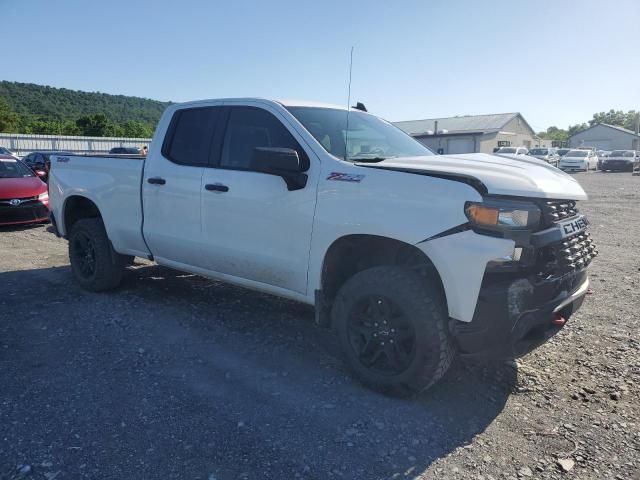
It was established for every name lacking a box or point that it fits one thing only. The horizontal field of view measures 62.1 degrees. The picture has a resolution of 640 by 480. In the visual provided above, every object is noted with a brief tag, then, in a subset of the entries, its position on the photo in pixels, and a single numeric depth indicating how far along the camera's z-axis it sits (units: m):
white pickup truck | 3.13
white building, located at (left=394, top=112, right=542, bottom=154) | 48.03
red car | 10.10
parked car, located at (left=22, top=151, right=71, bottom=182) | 16.76
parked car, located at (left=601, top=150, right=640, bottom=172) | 36.80
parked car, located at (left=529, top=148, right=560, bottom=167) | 38.06
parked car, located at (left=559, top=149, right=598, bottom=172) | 38.12
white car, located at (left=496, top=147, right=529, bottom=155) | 31.14
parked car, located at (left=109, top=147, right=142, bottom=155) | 23.44
